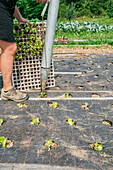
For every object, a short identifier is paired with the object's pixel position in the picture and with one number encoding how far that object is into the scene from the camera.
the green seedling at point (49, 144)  1.93
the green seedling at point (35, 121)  2.38
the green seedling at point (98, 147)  1.90
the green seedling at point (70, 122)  2.37
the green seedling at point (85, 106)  2.82
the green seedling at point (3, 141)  1.98
